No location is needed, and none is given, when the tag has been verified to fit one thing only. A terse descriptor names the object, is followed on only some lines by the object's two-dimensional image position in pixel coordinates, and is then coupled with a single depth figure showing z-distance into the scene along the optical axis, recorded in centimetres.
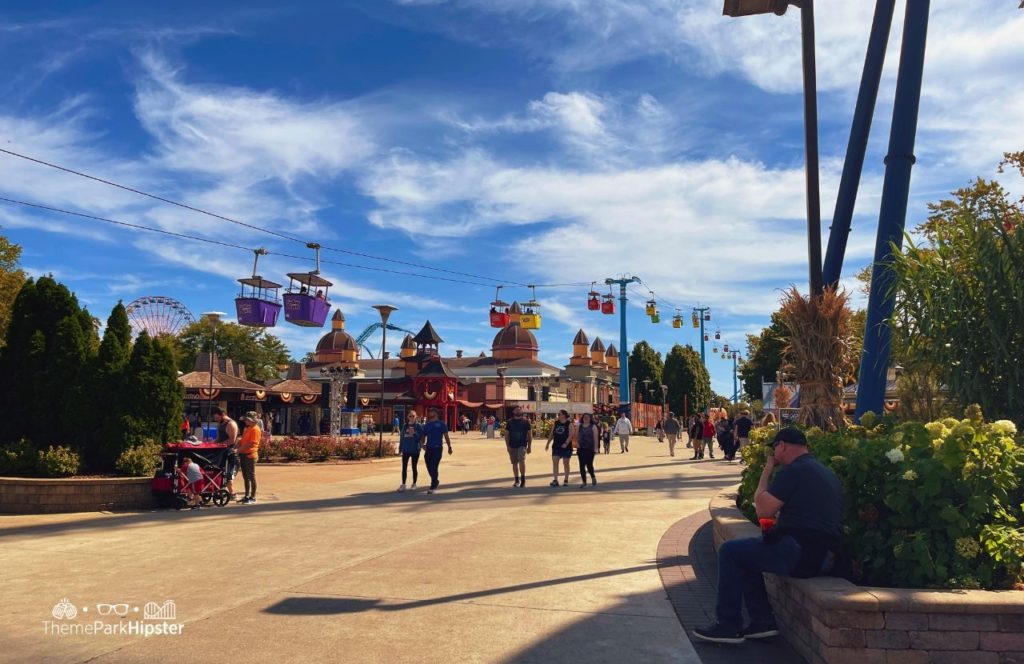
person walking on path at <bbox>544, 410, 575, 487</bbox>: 1473
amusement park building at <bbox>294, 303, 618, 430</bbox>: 6769
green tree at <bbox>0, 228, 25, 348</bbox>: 2886
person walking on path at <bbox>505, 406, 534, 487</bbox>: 1476
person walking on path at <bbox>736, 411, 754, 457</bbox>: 2222
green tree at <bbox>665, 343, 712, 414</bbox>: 9019
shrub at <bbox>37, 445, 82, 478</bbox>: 1117
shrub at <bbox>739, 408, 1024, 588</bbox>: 443
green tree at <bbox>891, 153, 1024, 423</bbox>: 730
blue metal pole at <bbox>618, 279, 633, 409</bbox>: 5841
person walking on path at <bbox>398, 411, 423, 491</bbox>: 1400
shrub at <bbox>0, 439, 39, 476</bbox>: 1120
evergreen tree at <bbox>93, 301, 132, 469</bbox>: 1180
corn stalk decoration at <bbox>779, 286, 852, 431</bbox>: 948
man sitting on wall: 457
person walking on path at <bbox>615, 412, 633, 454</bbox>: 2937
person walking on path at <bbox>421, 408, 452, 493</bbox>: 1358
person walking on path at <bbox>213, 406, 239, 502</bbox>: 1234
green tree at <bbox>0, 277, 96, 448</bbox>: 1190
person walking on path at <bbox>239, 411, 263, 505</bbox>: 1229
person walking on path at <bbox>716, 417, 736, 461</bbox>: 2388
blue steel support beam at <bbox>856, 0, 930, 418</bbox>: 916
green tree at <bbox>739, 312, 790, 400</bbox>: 5559
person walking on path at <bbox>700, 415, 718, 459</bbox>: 2420
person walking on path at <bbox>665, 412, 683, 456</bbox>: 2609
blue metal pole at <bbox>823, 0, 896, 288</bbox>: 1024
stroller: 1131
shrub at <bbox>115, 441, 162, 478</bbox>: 1160
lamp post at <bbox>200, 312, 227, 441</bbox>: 2348
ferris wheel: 6456
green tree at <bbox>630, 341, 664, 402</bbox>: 9319
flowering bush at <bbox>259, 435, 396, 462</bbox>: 2103
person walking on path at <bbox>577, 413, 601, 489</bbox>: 1455
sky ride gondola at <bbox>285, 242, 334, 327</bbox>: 2284
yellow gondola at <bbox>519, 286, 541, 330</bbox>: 4344
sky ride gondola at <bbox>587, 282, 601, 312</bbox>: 4478
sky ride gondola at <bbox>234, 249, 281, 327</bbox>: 2358
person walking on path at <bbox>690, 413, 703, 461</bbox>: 2423
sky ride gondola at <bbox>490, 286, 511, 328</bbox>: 4162
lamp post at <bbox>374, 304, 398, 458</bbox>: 2603
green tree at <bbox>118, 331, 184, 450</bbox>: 1194
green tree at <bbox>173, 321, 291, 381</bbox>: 8075
